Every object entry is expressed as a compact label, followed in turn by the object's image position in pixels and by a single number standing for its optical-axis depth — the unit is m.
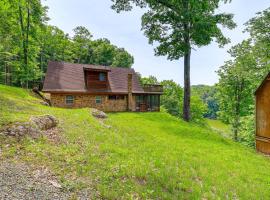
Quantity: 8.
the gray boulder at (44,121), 8.35
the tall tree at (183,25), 16.42
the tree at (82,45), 48.34
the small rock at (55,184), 4.54
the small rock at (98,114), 15.97
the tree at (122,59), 50.62
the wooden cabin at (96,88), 22.89
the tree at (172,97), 46.16
